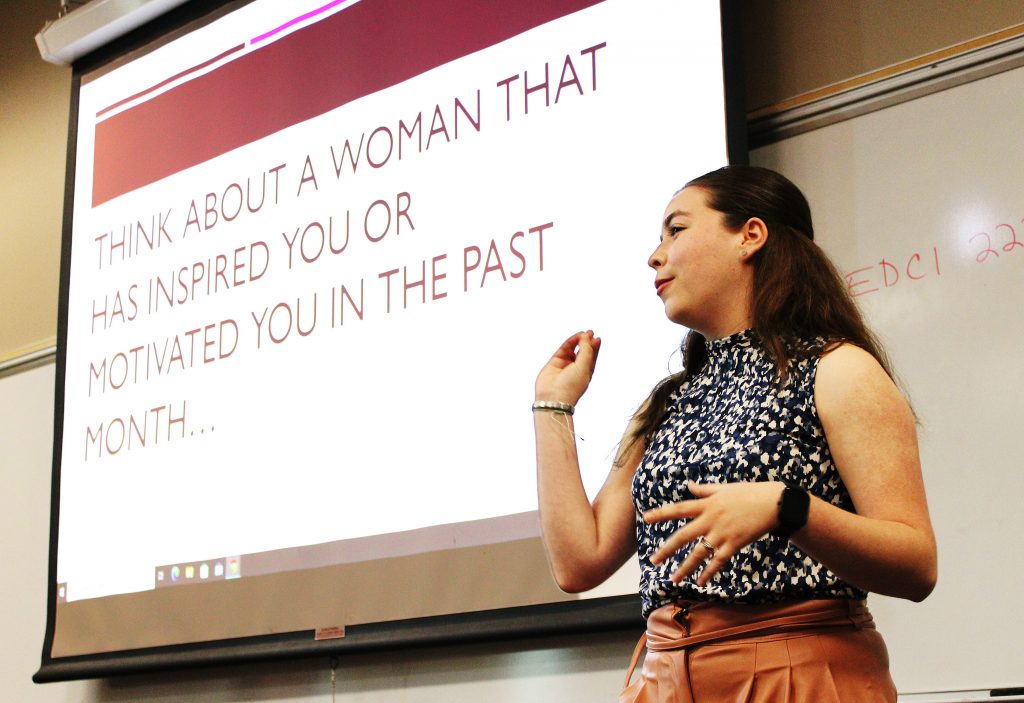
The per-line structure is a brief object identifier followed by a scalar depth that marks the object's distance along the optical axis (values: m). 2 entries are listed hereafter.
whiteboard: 1.89
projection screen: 2.29
